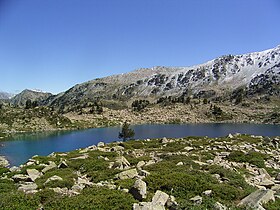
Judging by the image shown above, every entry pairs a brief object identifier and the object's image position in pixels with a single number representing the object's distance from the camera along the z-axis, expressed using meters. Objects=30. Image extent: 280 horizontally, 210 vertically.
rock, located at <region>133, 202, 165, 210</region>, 12.05
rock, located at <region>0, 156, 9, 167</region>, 55.48
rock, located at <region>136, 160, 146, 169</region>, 24.20
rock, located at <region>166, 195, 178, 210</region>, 13.01
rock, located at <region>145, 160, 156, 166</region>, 24.97
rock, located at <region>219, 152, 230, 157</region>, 30.11
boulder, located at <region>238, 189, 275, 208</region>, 13.25
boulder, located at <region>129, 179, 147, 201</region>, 14.83
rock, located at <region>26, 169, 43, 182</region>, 21.62
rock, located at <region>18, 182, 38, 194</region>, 17.33
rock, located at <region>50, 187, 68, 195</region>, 16.58
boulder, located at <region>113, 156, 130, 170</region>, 23.89
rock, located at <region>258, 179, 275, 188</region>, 17.80
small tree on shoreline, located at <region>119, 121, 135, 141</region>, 83.81
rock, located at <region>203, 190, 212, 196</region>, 15.09
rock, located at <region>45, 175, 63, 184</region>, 19.84
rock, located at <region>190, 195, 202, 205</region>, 13.39
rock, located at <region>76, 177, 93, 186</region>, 18.84
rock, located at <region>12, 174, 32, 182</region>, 21.36
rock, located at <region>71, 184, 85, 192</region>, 17.27
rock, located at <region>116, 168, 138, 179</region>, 19.48
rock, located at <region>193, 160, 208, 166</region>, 23.87
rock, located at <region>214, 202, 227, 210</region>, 12.45
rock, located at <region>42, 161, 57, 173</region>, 25.19
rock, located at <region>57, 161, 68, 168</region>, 26.12
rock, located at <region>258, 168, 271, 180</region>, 20.58
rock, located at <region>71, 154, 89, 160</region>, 30.36
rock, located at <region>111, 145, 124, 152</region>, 37.94
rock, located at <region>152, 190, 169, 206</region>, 13.34
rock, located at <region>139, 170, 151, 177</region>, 19.53
